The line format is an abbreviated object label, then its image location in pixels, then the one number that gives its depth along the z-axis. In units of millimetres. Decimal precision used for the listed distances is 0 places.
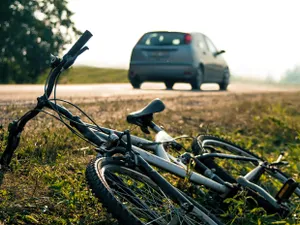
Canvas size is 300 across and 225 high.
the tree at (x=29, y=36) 33281
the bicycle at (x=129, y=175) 3998
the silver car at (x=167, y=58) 17641
